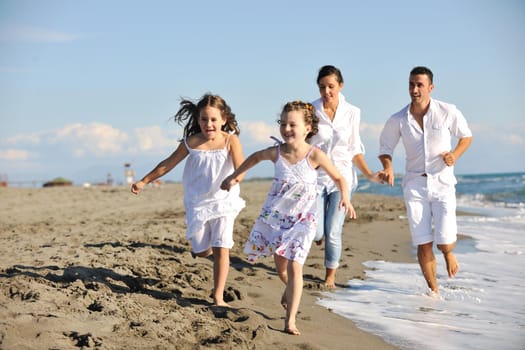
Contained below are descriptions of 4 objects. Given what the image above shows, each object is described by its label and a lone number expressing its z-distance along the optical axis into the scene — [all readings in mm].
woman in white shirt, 5906
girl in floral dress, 4406
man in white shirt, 5660
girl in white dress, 4941
